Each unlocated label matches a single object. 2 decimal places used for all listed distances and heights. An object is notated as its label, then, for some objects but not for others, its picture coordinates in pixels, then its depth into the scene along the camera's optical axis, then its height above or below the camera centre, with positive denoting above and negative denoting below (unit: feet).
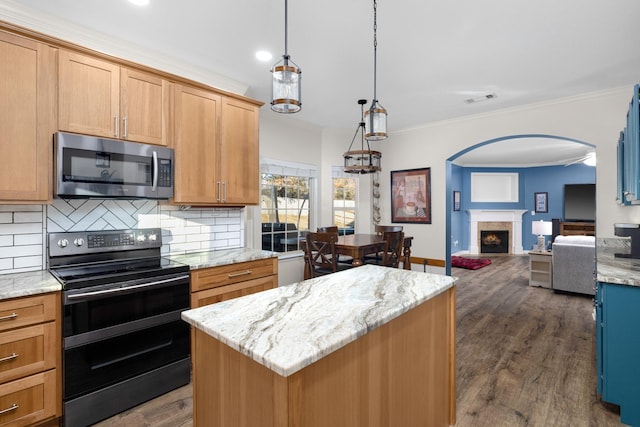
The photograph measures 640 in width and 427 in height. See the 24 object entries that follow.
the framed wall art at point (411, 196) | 17.01 +1.01
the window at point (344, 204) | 18.13 +0.57
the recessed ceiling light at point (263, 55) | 9.25 +4.69
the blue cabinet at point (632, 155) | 6.68 +1.44
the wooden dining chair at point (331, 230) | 15.84 -0.81
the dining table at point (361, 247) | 11.77 -1.27
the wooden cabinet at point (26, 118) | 6.13 +1.90
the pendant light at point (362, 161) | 13.20 +2.28
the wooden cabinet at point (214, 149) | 8.72 +1.90
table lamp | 18.82 -0.88
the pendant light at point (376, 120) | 7.29 +2.15
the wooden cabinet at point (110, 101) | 6.89 +2.65
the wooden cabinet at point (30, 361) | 5.41 -2.62
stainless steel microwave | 6.74 +1.04
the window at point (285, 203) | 14.74 +0.50
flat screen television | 26.68 +1.05
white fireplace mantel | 29.94 -0.55
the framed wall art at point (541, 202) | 29.04 +1.13
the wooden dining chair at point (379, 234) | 14.11 -0.99
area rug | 22.87 -3.70
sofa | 14.89 -2.42
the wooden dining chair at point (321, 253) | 11.84 -1.56
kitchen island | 2.96 -1.59
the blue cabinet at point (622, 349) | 6.08 -2.62
